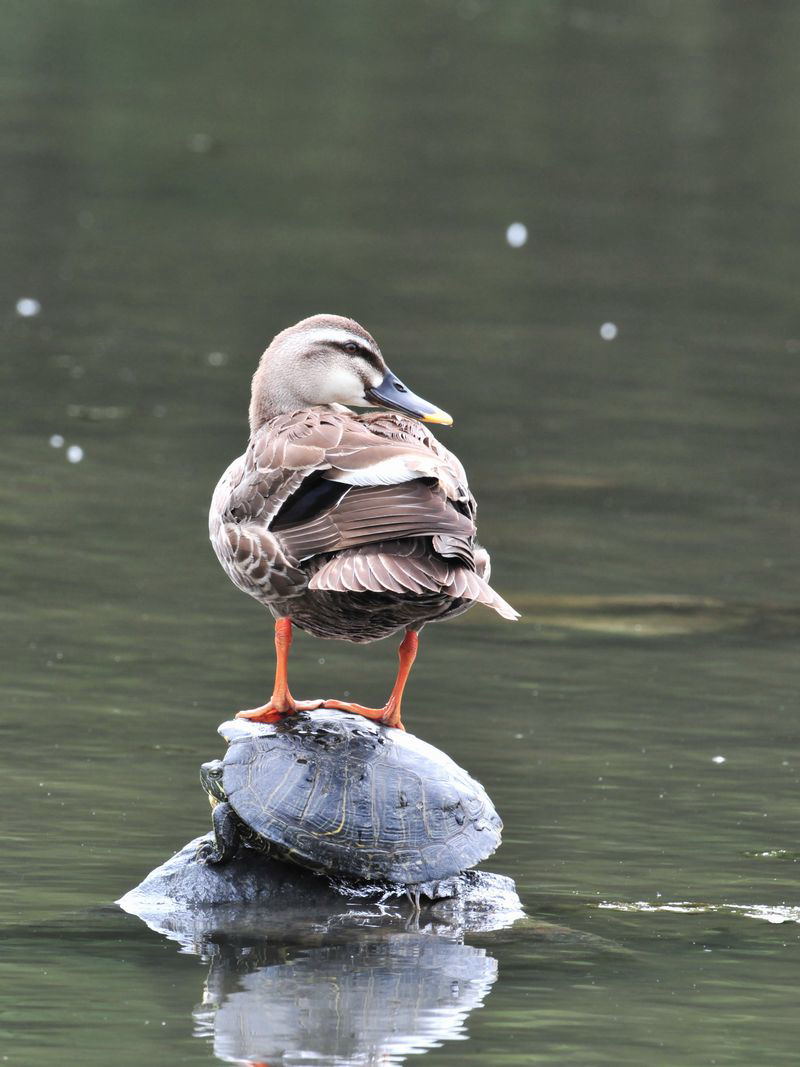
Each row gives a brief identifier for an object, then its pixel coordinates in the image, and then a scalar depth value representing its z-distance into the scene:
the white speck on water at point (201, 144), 54.66
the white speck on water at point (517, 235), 47.25
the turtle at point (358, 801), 14.98
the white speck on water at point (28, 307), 36.94
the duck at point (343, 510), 14.03
